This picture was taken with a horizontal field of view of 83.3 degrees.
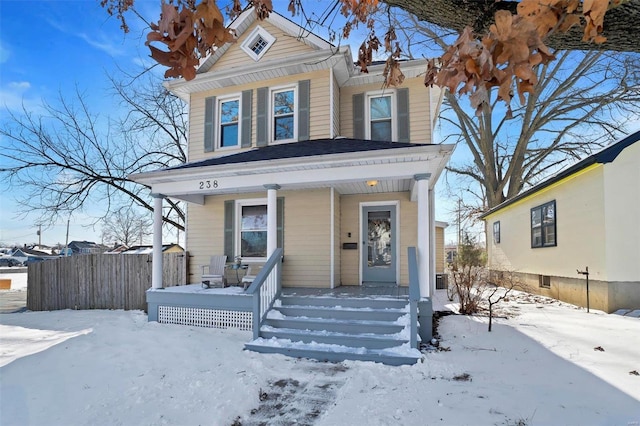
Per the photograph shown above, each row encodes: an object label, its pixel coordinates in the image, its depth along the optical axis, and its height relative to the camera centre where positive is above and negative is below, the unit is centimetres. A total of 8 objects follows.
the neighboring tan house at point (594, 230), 760 +9
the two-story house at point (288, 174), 744 +122
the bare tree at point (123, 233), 3074 +9
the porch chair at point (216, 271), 821 -88
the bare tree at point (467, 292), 773 -134
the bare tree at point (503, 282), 1068 -172
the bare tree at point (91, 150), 1267 +328
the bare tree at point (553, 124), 1694 +576
